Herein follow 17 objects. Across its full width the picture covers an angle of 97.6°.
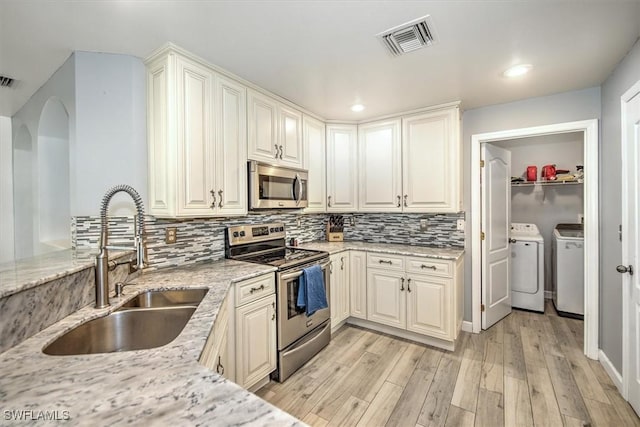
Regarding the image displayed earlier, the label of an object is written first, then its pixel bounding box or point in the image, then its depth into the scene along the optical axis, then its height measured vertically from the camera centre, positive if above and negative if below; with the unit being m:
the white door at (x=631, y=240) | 1.75 -0.22
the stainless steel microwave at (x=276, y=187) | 2.30 +0.21
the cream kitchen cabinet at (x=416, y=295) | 2.57 -0.84
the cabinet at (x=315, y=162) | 3.00 +0.53
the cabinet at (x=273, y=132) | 2.34 +0.72
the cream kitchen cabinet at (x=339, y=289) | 2.83 -0.83
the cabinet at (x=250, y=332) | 1.73 -0.81
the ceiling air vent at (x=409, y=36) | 1.55 +1.02
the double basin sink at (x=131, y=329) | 1.16 -0.53
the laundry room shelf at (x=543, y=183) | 3.73 +0.33
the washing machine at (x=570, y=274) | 3.30 -0.80
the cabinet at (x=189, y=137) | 1.80 +0.51
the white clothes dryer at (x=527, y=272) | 3.50 -0.82
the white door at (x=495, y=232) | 2.96 -0.28
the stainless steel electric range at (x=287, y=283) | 2.16 -0.59
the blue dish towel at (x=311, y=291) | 2.30 -0.68
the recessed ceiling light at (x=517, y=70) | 2.03 +1.03
